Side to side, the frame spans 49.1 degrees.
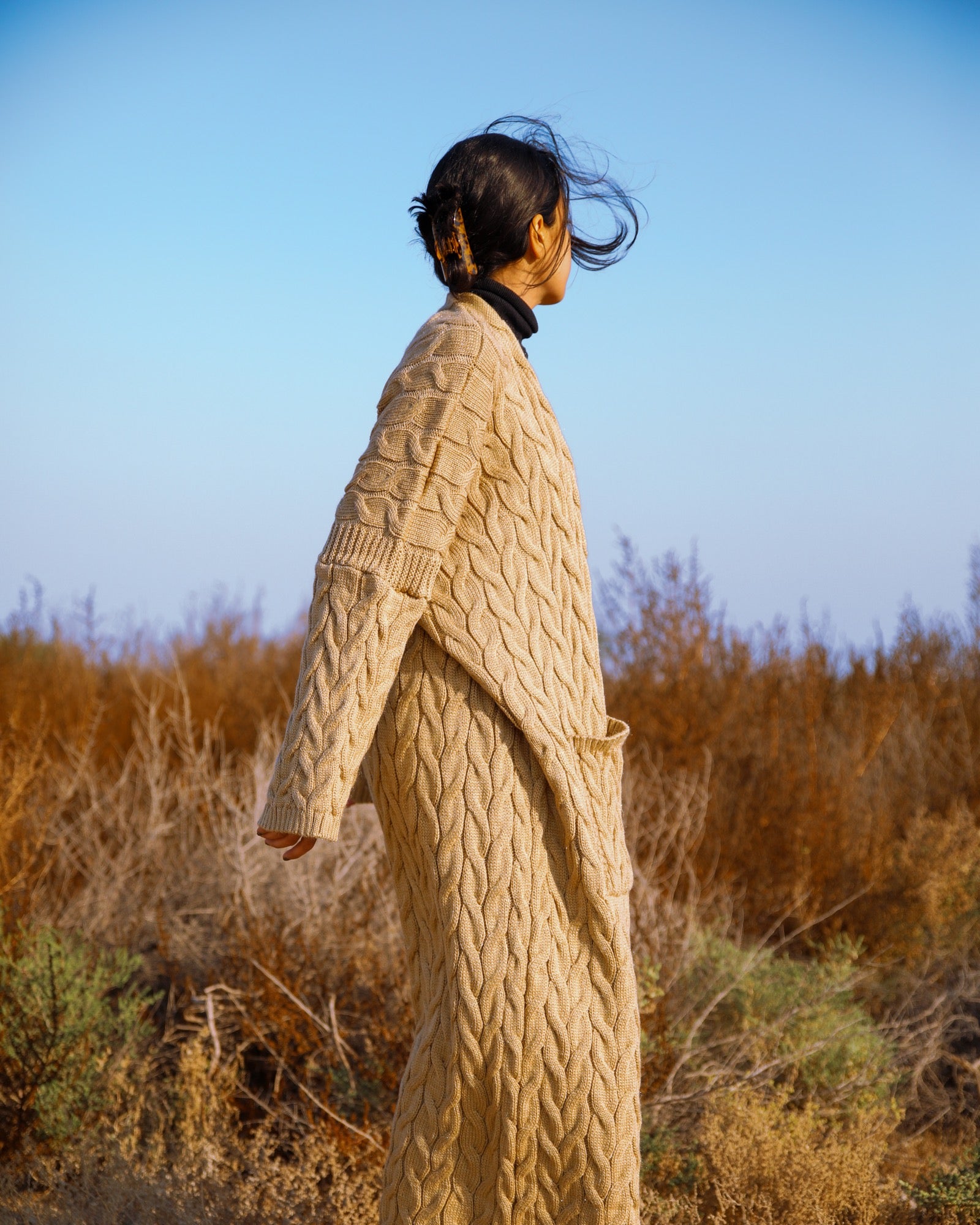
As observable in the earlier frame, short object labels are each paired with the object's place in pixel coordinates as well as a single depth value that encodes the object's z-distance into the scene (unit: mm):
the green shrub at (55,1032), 2672
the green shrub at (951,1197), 2291
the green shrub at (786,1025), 3090
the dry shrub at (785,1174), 2295
